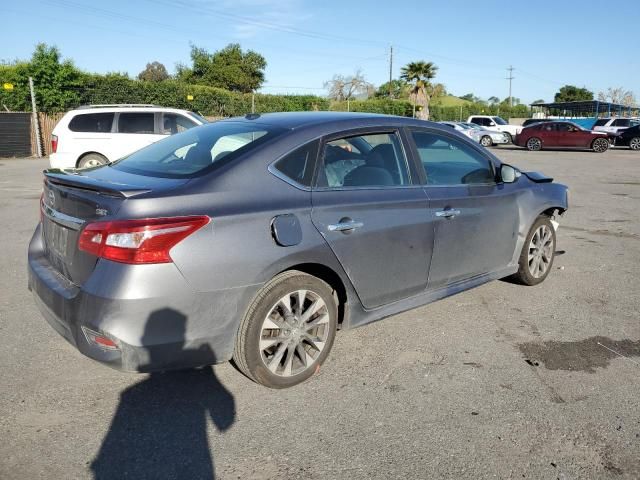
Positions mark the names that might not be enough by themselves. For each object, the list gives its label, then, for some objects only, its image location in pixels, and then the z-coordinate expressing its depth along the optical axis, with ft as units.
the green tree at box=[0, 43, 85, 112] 74.43
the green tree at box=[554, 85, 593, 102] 299.17
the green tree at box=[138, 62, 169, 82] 297.94
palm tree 175.21
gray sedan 9.05
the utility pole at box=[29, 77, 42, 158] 71.05
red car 89.61
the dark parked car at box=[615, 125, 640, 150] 95.46
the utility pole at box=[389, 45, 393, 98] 213.05
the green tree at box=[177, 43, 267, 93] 194.80
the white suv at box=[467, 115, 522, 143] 112.57
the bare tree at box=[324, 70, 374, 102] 257.96
